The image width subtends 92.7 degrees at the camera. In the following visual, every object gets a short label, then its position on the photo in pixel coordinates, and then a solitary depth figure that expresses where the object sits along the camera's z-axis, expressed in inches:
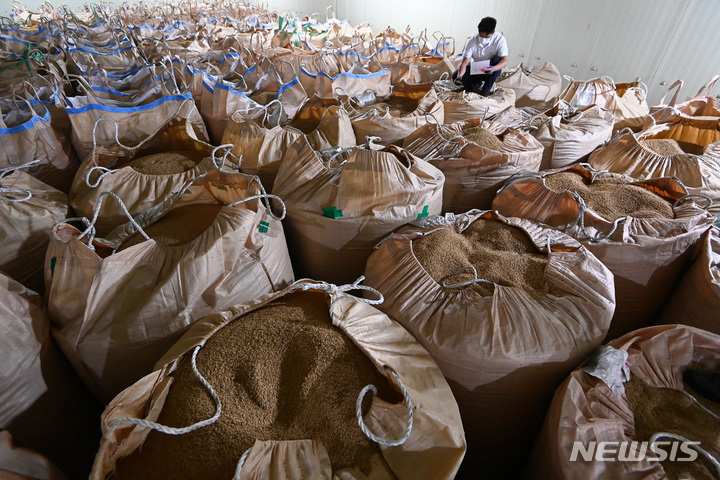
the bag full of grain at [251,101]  83.3
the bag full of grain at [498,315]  33.7
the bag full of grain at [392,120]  74.2
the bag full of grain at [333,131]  69.1
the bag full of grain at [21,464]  23.7
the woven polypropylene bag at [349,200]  50.9
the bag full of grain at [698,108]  81.9
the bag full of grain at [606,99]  98.0
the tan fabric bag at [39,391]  32.9
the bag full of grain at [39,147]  66.3
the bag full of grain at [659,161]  58.8
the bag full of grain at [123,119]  74.6
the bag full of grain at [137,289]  36.3
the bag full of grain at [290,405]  24.9
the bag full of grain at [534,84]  111.0
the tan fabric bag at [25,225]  47.8
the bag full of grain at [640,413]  25.0
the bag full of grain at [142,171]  54.9
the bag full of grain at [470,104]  88.9
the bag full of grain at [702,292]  39.9
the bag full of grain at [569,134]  73.2
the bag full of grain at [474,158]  63.4
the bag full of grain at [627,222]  45.0
